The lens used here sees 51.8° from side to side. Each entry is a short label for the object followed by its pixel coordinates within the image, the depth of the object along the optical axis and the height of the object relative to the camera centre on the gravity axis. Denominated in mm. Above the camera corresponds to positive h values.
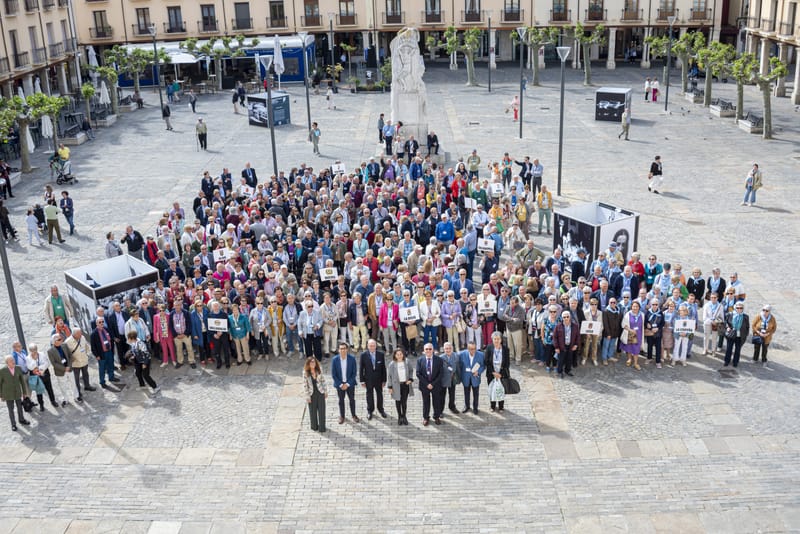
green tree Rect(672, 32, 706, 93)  45344 -2635
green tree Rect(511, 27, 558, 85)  52250 -2186
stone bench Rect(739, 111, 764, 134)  37156 -5571
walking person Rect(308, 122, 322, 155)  34562 -4936
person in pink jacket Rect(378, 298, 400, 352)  16047 -5819
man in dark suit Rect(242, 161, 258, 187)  26875 -5040
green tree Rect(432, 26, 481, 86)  52562 -2371
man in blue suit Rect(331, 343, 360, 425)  13828 -5821
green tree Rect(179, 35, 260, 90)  55219 -2132
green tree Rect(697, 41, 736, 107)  39125 -2934
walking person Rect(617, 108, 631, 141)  35844 -5023
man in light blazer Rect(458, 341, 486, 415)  13836 -5823
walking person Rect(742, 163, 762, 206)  25391 -5644
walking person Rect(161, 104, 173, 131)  41844 -4656
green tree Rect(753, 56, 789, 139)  33938 -3366
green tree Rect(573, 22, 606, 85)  52000 -2428
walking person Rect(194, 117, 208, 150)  36438 -4895
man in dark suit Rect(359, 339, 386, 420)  13867 -5867
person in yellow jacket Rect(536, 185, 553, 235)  23431 -5458
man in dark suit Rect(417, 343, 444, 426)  13617 -5773
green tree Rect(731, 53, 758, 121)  36000 -3031
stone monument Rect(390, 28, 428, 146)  31641 -2910
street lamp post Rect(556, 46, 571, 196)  27297 -1648
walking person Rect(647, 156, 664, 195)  27359 -5686
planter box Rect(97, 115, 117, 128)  43656 -5209
